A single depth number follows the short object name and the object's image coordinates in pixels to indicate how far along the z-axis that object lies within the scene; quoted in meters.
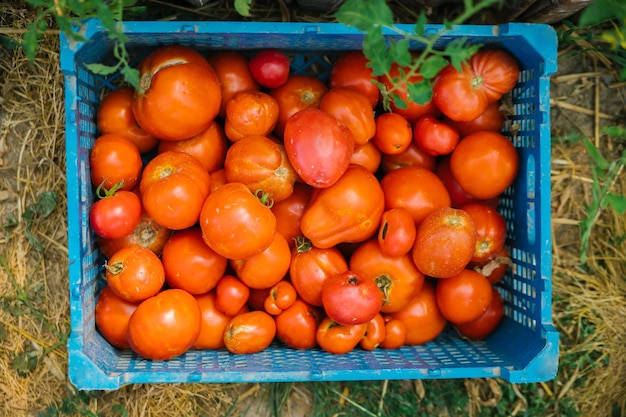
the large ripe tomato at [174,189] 1.60
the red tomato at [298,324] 1.75
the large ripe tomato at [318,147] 1.60
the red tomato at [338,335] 1.71
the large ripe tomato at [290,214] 1.80
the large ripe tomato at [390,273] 1.74
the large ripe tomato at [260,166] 1.65
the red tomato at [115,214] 1.63
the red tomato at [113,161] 1.68
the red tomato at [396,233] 1.66
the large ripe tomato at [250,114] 1.71
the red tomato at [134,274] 1.63
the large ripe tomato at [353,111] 1.70
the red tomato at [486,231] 1.79
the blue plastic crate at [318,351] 1.62
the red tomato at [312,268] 1.73
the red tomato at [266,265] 1.70
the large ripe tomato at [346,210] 1.66
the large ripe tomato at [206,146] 1.77
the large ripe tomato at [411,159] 1.88
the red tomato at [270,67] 1.75
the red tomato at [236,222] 1.55
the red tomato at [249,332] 1.72
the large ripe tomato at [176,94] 1.62
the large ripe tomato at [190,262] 1.70
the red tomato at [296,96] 1.81
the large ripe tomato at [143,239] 1.76
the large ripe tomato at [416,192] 1.74
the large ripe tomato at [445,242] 1.64
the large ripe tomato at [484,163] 1.75
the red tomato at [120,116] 1.76
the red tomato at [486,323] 1.88
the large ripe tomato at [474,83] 1.71
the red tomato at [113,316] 1.72
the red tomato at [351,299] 1.60
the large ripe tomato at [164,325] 1.61
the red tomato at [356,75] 1.78
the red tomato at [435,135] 1.77
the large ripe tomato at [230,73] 1.79
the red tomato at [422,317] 1.84
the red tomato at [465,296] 1.76
